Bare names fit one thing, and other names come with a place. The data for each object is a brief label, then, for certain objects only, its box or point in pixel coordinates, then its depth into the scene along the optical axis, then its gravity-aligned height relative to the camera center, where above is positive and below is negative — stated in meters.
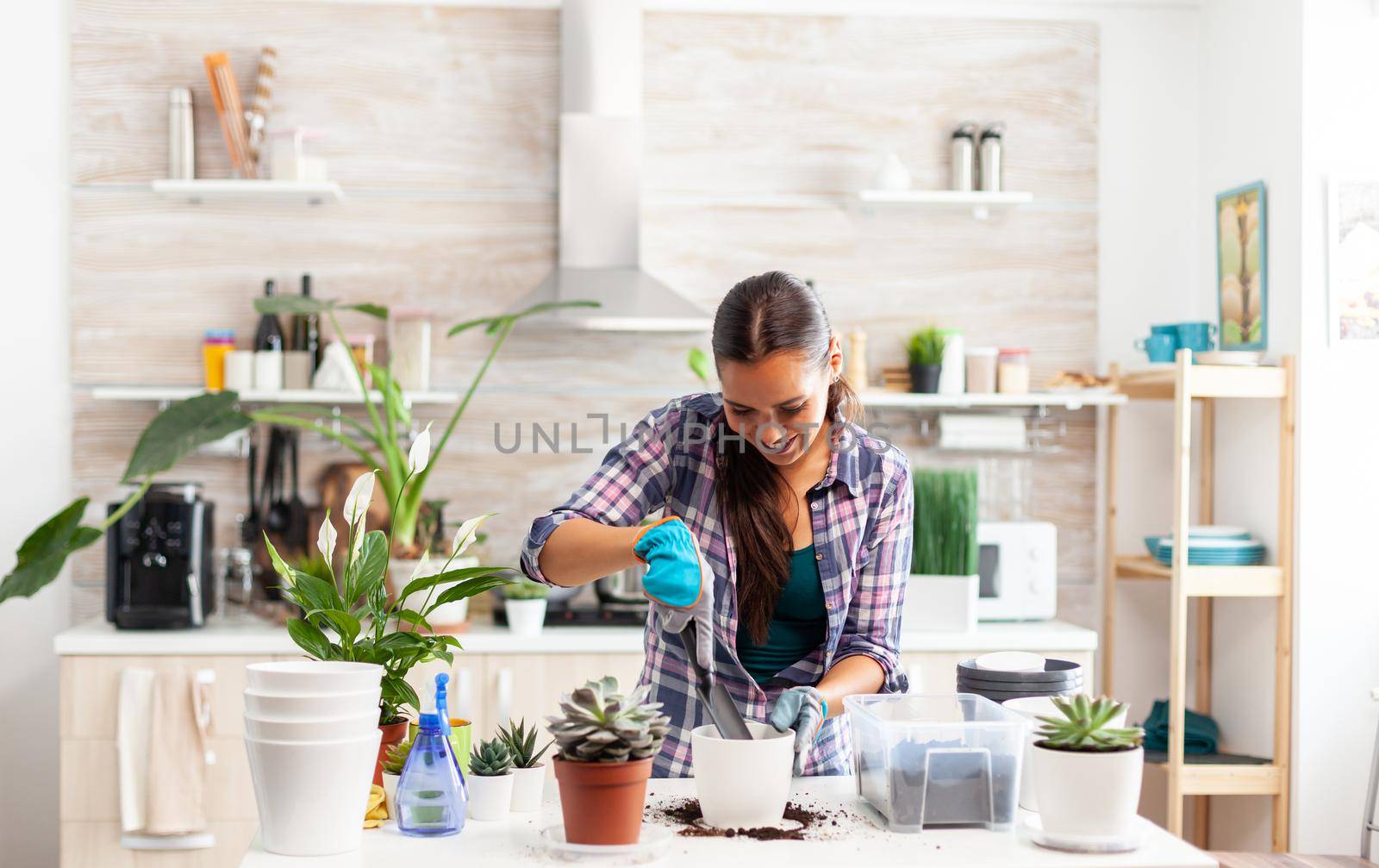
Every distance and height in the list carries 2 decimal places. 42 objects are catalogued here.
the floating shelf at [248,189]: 3.21 +0.68
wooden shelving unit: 2.93 -0.35
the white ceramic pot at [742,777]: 1.33 -0.38
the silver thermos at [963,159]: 3.43 +0.82
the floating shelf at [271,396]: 3.18 +0.11
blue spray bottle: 1.35 -0.40
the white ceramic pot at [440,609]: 2.95 -0.41
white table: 1.26 -0.45
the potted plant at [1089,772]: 1.29 -0.36
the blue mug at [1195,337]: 3.18 +0.29
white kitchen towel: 2.84 -0.74
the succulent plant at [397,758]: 1.42 -0.38
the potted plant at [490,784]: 1.40 -0.41
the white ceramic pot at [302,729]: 1.26 -0.31
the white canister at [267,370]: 3.26 +0.18
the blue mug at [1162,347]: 3.20 +0.27
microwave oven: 3.19 -0.34
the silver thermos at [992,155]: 3.41 +0.83
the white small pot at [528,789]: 1.44 -0.43
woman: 1.64 -0.11
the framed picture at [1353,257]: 2.94 +0.47
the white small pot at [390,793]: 1.40 -0.42
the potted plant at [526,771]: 1.44 -0.40
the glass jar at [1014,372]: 3.37 +0.20
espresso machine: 2.98 -0.33
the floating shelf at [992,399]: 3.32 +0.12
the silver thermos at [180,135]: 3.26 +0.83
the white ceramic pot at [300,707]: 1.26 -0.29
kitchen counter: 2.89 -0.50
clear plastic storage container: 1.35 -0.38
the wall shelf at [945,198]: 3.32 +0.69
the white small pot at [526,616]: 2.99 -0.45
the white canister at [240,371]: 3.26 +0.18
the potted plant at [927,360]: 3.35 +0.24
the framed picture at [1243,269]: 3.10 +0.48
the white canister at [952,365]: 3.36 +0.22
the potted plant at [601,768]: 1.26 -0.35
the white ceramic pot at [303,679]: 1.27 -0.26
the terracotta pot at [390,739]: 1.43 -0.37
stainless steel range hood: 3.26 +0.77
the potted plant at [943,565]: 2.90 -0.31
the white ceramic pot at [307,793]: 1.26 -0.38
